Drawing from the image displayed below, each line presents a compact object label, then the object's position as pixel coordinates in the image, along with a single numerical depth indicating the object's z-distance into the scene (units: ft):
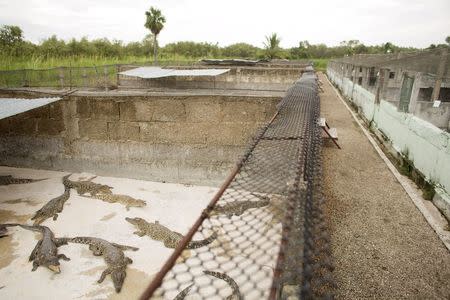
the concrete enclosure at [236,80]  51.19
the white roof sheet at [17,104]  21.01
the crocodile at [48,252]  16.25
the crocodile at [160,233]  17.06
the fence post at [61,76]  48.93
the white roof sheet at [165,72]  50.03
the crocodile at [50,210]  21.30
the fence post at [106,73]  54.12
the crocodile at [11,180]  26.08
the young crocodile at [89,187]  24.41
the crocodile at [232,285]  12.96
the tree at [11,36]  78.79
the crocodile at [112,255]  15.51
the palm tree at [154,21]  114.05
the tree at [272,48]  130.62
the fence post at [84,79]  51.73
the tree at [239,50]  180.04
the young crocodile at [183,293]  13.58
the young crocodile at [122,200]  22.72
